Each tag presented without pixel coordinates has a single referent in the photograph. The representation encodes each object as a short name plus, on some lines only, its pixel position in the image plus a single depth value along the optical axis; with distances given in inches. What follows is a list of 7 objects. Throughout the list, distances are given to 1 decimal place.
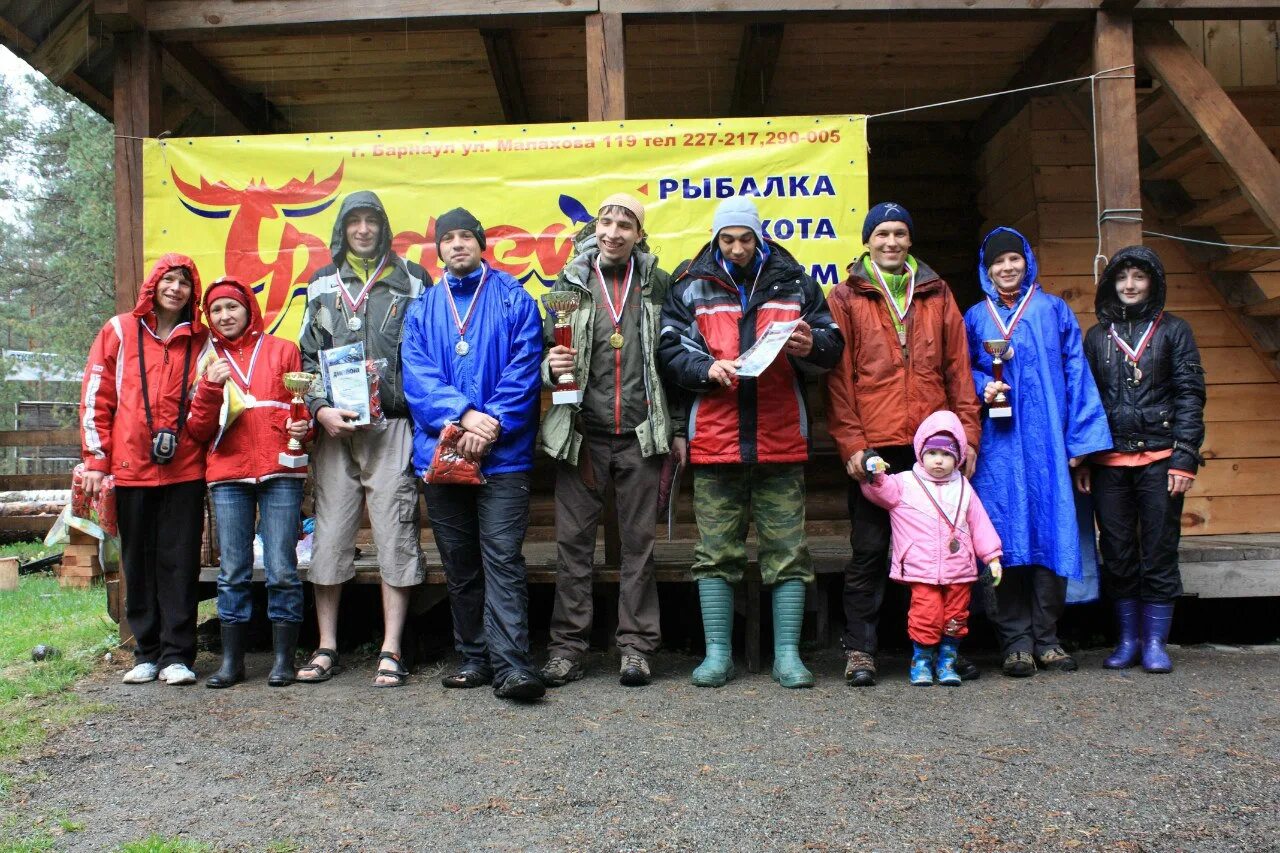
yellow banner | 210.1
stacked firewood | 358.3
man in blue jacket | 168.7
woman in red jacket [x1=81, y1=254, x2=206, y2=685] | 181.2
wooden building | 211.6
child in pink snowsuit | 173.0
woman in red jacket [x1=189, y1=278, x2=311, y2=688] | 179.8
